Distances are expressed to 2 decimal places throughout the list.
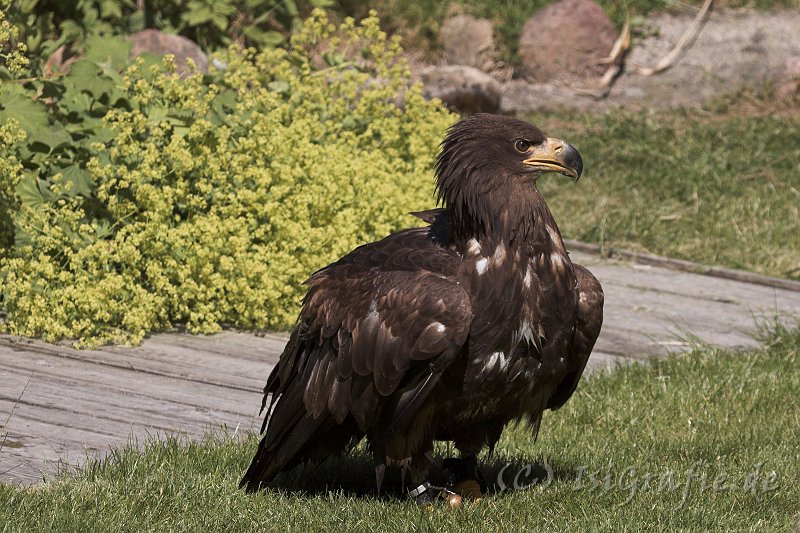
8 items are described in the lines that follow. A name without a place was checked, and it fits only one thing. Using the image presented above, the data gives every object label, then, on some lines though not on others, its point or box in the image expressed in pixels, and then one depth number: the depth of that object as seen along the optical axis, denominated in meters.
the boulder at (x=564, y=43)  27.37
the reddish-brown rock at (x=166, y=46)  19.47
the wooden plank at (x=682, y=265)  17.36
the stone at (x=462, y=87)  23.92
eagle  8.88
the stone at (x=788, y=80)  25.81
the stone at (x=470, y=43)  27.42
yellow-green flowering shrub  13.02
